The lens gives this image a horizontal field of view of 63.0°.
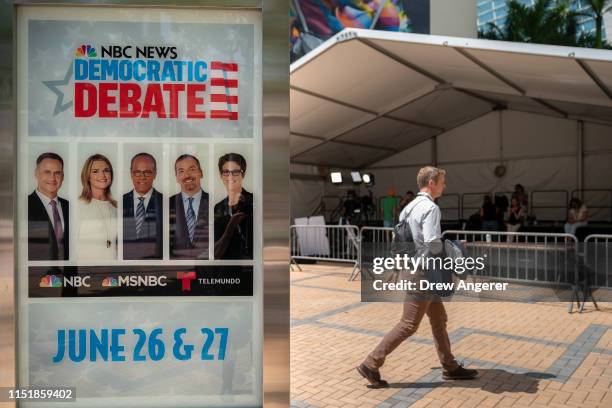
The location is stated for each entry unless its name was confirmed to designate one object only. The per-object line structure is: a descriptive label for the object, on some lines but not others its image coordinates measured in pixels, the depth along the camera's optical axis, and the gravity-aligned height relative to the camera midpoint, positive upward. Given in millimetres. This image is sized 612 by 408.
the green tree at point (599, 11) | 22812 +8846
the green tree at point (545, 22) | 24766 +9113
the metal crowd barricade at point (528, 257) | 7805 -871
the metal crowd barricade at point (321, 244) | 11531 -946
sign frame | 2297 +57
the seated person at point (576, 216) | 11336 -306
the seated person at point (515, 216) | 13280 -355
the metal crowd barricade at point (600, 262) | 7418 -884
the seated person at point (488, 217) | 13430 -367
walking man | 3988 -840
